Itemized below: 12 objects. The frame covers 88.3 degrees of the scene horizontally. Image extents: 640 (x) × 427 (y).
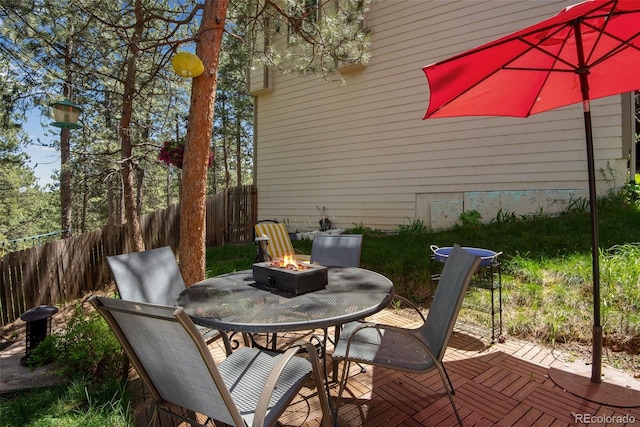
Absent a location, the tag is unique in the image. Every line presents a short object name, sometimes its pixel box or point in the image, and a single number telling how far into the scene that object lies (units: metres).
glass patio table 1.48
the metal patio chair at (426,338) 1.57
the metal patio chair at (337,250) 3.06
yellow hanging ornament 3.03
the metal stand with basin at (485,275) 2.68
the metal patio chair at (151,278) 2.15
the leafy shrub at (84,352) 2.30
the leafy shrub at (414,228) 6.32
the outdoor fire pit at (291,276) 1.93
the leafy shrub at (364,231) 6.87
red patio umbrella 1.92
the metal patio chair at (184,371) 1.10
